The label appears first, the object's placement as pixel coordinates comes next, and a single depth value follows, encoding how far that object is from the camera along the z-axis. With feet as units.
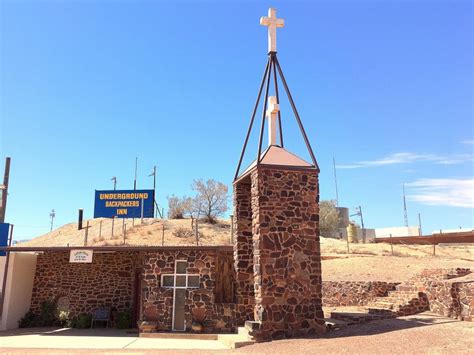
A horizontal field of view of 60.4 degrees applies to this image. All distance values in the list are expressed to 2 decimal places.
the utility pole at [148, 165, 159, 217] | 125.52
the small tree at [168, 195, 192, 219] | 138.72
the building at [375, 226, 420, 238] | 177.00
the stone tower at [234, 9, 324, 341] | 36.27
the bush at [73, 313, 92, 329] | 52.64
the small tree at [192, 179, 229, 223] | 133.08
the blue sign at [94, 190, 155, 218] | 95.61
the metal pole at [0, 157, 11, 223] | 75.84
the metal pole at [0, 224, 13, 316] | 51.67
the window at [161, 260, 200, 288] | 46.65
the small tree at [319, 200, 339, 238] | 141.49
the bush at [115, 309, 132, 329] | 51.88
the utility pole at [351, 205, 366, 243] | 156.26
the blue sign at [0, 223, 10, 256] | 54.44
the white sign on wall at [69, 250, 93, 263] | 51.16
